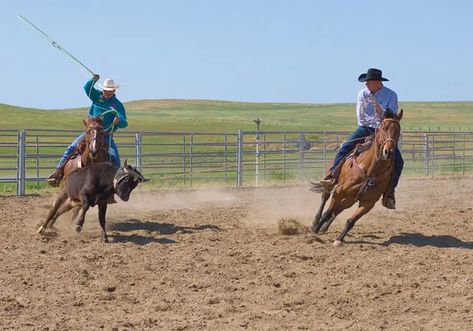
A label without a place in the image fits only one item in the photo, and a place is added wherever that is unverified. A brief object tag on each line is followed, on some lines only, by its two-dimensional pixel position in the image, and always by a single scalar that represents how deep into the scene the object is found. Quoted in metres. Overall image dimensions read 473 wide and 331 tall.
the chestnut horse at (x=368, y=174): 13.13
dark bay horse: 14.67
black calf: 13.49
